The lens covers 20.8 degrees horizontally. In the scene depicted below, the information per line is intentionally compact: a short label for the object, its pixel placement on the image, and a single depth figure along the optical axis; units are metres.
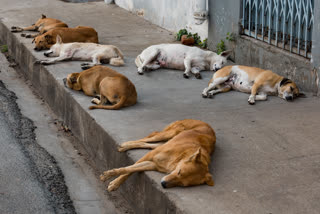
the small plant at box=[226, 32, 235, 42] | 14.45
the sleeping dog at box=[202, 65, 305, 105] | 10.93
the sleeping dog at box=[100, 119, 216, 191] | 6.92
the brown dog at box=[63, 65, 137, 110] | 10.50
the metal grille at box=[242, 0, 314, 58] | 11.67
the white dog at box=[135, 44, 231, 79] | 13.42
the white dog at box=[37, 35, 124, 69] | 14.07
